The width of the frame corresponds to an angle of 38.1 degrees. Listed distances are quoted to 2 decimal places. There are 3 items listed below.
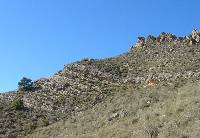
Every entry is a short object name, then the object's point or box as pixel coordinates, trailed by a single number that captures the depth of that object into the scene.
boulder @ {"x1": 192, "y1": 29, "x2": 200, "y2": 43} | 46.70
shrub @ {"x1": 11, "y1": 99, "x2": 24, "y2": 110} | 32.68
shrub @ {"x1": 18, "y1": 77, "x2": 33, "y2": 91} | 37.77
